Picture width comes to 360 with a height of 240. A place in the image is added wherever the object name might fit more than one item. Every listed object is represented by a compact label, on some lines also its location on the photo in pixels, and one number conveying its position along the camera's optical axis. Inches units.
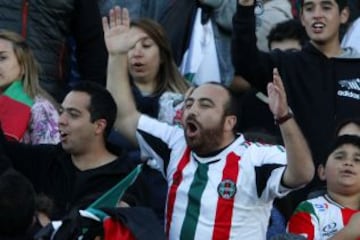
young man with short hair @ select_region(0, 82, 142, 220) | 613.0
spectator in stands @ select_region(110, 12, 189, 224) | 679.1
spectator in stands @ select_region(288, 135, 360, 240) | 604.7
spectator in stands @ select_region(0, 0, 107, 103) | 694.5
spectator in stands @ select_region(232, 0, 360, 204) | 668.7
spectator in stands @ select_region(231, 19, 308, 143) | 736.3
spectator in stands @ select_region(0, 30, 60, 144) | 651.5
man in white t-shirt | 582.2
